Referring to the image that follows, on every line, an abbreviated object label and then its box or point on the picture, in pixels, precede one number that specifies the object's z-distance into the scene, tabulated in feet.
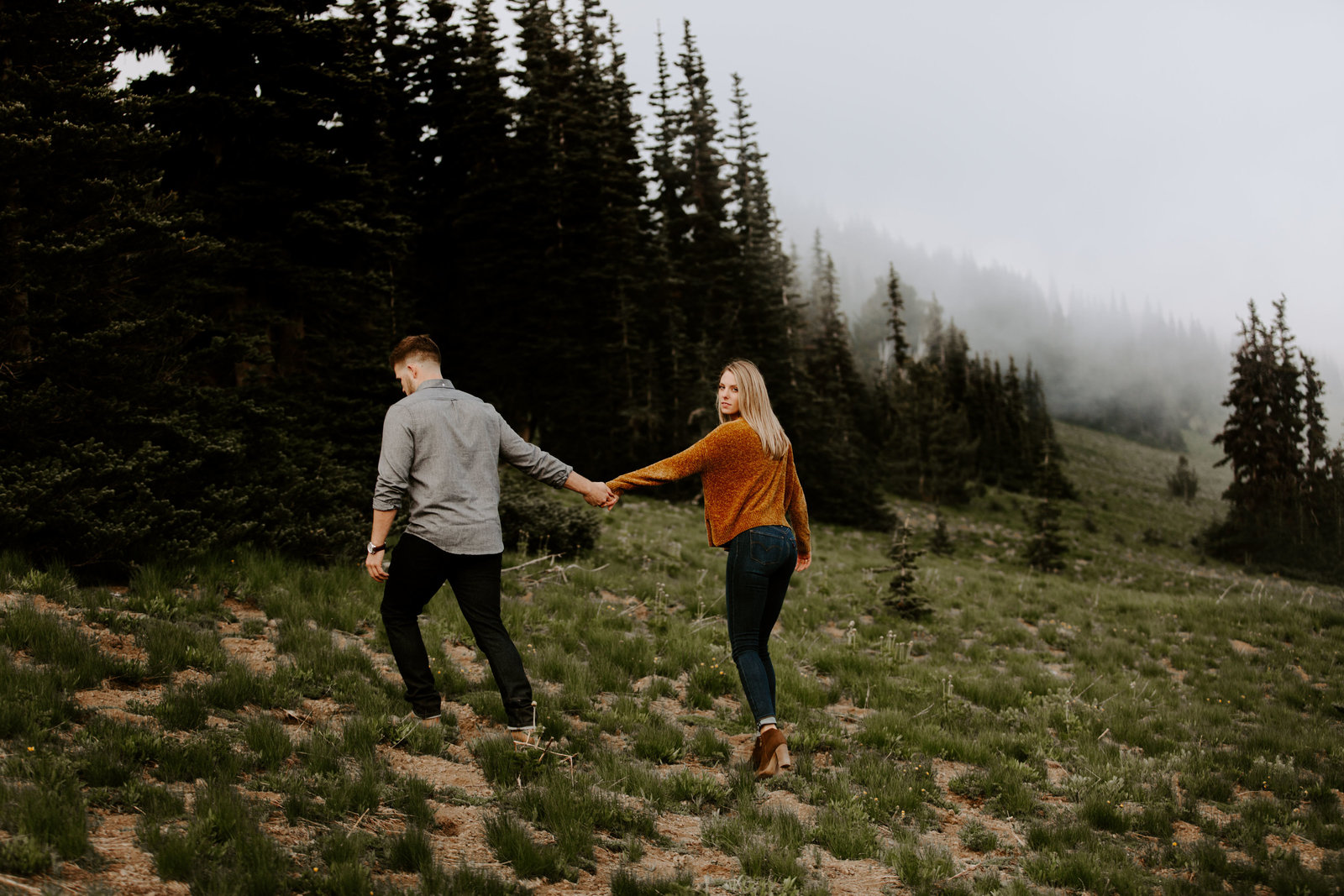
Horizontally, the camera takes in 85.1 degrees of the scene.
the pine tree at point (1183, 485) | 283.59
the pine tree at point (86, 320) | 22.09
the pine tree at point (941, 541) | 98.73
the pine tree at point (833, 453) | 117.19
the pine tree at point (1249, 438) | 126.93
